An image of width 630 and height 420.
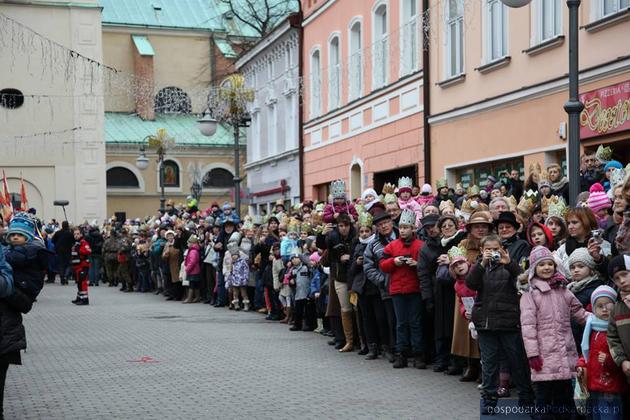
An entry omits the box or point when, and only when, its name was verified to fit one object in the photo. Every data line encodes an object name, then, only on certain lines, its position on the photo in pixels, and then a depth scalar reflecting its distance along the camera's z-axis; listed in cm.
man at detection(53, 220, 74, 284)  3284
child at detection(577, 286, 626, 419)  732
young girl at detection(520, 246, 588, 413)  809
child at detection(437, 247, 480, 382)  1043
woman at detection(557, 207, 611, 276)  912
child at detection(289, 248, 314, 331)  1659
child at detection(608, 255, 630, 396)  710
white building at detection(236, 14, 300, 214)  3549
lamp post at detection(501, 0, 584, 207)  1042
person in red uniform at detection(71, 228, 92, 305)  2314
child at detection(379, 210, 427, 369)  1212
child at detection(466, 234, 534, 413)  895
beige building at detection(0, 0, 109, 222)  4947
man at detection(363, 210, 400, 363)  1273
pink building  2423
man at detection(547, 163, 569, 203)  1311
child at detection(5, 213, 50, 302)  887
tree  5309
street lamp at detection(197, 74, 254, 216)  2516
